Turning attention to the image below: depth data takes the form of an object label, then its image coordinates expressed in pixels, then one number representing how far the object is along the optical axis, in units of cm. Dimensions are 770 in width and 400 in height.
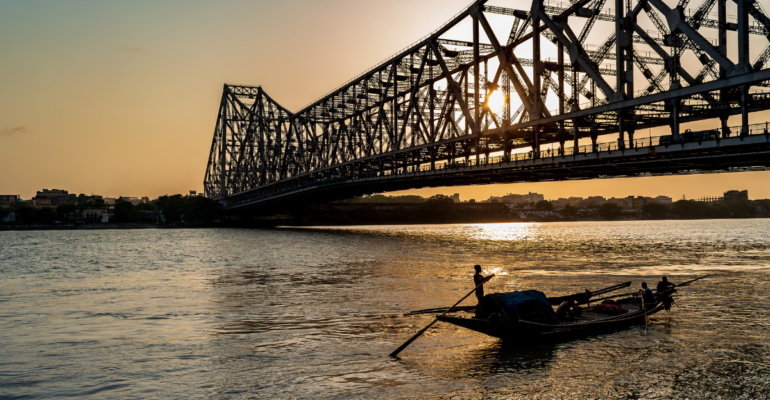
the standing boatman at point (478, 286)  2048
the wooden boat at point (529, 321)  1872
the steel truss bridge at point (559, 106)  4562
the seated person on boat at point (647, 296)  2267
